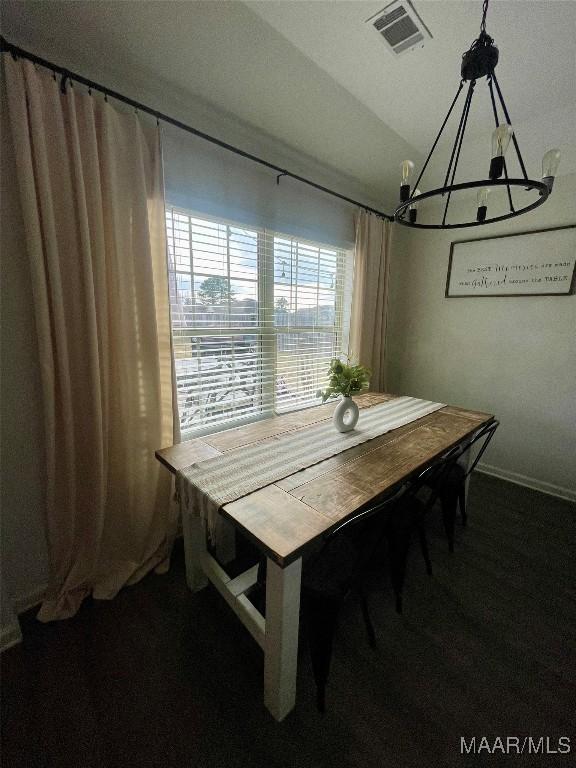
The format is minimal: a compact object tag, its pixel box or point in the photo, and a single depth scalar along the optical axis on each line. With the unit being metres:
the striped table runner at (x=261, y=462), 1.11
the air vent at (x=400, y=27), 1.14
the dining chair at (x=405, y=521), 1.35
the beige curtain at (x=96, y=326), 1.19
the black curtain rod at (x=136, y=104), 1.10
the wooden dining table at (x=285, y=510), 0.93
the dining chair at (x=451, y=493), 1.79
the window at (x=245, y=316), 1.77
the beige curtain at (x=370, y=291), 2.62
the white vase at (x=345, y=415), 1.69
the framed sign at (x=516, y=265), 2.25
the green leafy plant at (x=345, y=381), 1.67
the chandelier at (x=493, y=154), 0.94
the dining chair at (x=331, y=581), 1.03
